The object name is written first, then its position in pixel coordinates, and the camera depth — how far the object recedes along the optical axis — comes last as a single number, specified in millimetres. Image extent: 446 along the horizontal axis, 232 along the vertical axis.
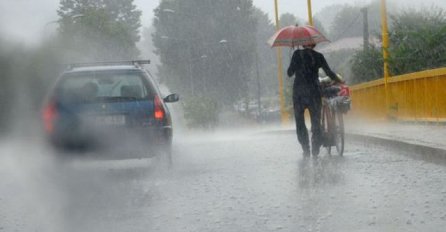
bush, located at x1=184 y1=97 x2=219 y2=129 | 64188
